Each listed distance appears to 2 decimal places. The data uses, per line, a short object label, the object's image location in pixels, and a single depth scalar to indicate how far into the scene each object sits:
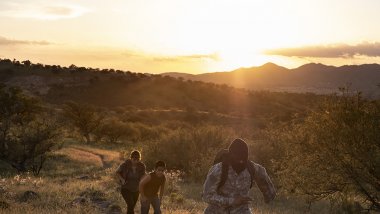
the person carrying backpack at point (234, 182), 6.12
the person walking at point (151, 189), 10.16
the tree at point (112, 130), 50.05
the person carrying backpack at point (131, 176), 11.24
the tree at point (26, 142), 26.56
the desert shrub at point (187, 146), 26.25
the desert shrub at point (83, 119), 49.44
